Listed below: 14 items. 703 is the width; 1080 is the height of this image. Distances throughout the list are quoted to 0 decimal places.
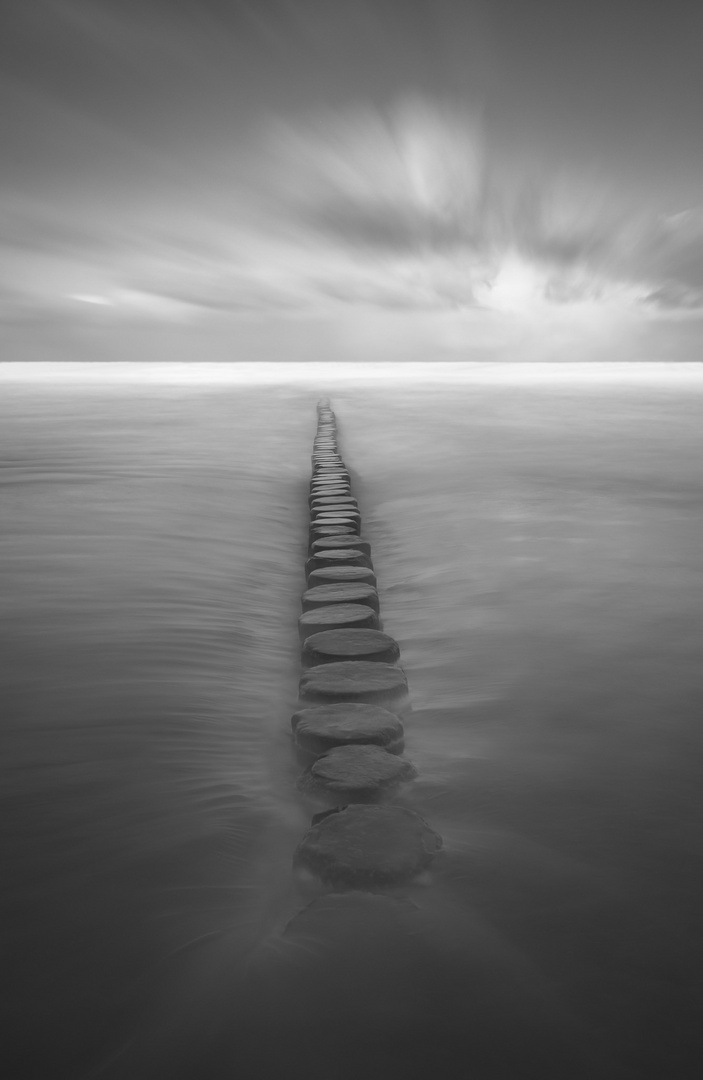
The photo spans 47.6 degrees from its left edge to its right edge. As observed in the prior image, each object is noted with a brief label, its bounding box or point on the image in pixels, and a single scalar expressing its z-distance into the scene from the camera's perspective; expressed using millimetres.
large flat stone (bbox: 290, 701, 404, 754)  1611
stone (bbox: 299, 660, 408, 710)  1828
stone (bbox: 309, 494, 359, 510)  4340
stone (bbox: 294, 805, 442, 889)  1228
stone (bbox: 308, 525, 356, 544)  3557
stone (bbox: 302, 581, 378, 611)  2525
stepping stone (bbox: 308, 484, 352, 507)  4645
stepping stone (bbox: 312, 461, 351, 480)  5520
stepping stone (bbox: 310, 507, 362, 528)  3848
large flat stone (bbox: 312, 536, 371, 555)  3225
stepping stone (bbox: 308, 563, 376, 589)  2723
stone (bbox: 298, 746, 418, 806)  1465
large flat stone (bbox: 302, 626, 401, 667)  2059
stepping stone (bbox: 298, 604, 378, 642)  2283
